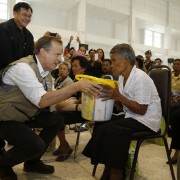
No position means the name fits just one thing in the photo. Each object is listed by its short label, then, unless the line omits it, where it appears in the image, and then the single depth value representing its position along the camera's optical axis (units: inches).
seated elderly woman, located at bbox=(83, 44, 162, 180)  56.9
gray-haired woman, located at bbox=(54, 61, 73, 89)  122.4
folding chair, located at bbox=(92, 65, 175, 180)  59.5
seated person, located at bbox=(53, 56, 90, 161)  87.1
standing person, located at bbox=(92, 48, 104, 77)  155.1
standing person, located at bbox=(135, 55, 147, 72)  140.2
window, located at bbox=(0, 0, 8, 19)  256.1
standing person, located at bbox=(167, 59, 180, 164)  80.9
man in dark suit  87.1
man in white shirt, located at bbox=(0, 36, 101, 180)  56.1
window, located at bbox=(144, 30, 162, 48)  408.8
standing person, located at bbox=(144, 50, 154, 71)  209.6
